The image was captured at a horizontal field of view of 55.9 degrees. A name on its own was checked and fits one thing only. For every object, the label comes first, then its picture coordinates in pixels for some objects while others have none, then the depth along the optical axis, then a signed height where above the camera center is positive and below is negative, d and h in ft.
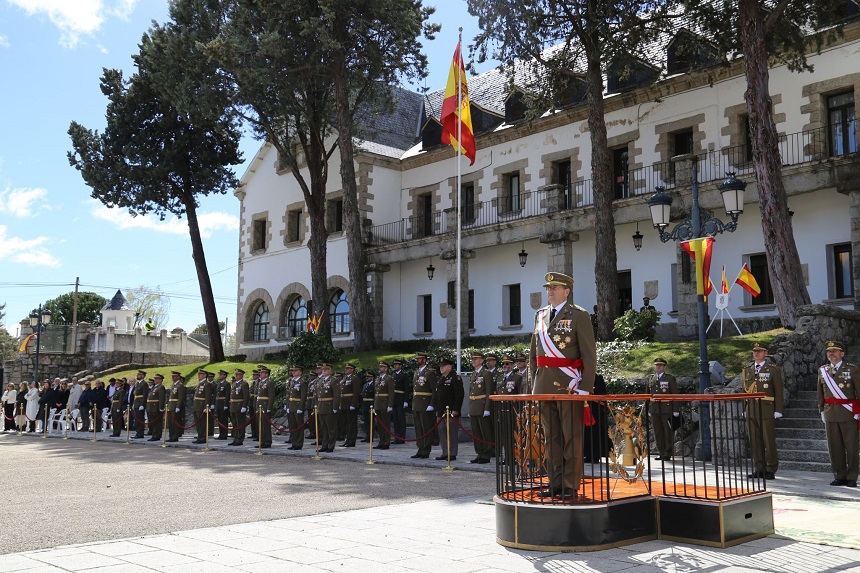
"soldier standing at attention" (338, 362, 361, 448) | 60.13 -2.95
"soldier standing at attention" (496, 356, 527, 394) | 44.78 -1.24
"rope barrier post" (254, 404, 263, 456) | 57.69 -4.99
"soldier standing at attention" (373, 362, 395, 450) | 58.08 -2.94
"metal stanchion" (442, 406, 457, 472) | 46.10 -3.81
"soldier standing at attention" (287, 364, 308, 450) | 61.11 -3.05
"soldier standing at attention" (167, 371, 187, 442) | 72.28 -3.87
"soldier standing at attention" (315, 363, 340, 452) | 57.72 -3.12
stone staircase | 42.52 -4.44
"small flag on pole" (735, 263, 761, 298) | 64.18 +6.07
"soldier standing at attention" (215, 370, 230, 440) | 69.77 -2.98
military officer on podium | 23.06 -0.30
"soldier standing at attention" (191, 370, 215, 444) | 68.80 -3.36
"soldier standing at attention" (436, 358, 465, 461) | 52.19 -1.99
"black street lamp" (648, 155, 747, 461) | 42.88 +7.61
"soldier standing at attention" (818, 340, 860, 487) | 35.99 -2.65
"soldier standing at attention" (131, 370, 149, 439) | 76.76 -3.67
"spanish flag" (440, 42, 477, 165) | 68.33 +21.26
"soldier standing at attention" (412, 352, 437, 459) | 53.01 -2.60
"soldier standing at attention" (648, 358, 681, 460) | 44.64 -2.93
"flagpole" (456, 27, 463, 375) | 67.41 +21.02
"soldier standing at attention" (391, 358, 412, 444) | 60.95 -2.87
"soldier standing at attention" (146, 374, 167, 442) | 74.84 -4.32
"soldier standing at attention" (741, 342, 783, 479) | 38.60 -1.50
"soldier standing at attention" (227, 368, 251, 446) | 66.64 -3.36
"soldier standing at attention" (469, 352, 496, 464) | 47.67 -3.00
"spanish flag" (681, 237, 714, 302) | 43.96 +5.46
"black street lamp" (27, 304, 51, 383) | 120.16 +7.26
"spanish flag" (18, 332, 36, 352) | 136.05 +3.60
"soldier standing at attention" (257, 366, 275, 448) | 62.54 -3.16
